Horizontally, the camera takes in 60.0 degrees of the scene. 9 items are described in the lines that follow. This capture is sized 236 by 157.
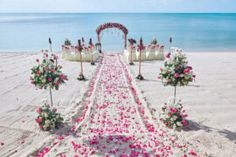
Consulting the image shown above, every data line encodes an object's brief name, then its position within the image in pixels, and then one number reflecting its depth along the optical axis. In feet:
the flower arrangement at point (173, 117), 21.13
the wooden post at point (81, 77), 38.87
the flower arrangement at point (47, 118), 20.78
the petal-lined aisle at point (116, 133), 16.94
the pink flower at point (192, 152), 16.66
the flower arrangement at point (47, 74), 19.92
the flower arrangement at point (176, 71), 20.33
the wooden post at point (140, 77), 38.71
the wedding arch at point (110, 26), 70.95
